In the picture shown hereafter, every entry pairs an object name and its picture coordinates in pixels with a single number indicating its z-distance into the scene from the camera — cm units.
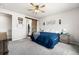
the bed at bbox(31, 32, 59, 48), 263
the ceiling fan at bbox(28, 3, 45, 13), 237
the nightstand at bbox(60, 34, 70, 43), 257
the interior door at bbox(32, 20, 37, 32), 262
